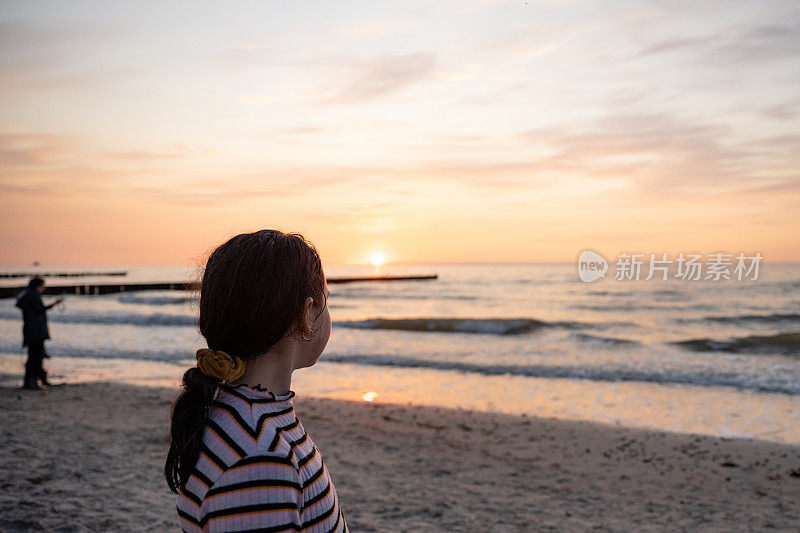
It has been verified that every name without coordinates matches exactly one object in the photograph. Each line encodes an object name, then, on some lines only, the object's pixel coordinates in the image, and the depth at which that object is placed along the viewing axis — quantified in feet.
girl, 3.85
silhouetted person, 35.99
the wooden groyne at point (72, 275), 316.60
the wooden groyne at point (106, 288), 175.60
